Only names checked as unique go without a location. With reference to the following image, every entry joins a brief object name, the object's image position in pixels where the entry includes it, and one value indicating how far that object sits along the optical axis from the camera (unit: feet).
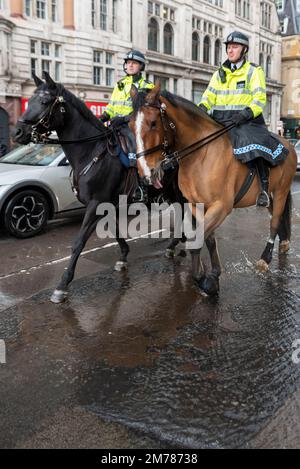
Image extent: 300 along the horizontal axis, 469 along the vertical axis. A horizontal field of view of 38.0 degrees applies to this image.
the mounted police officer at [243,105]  16.69
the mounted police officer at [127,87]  20.72
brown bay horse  13.37
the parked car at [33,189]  26.94
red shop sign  93.35
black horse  16.97
